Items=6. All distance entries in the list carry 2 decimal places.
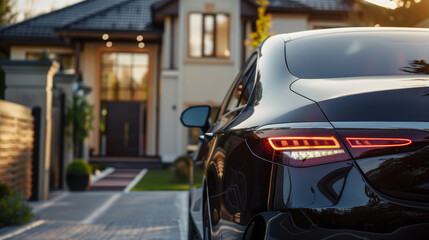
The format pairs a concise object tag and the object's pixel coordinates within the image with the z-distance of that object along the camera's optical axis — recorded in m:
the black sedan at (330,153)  2.05
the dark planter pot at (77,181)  13.16
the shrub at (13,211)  7.46
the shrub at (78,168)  13.20
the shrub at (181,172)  16.75
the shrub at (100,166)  20.68
